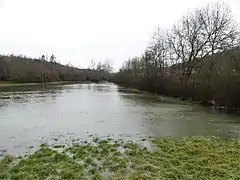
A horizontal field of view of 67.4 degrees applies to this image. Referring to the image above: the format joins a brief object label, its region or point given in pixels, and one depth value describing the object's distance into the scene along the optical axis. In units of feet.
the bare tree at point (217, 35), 67.89
